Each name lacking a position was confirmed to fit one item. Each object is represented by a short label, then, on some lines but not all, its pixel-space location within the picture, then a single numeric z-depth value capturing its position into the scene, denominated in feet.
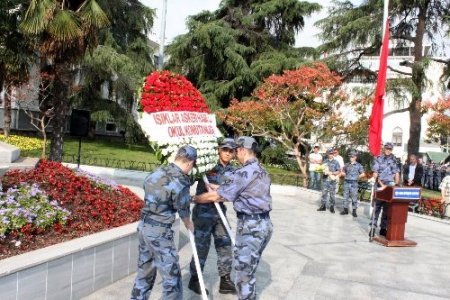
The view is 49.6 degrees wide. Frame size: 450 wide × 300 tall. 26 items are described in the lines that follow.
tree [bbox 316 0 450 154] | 57.52
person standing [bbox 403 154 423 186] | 42.88
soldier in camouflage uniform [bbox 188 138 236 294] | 17.21
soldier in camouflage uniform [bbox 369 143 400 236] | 29.89
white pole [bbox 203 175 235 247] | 16.26
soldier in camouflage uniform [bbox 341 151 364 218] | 36.99
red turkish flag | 29.94
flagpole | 37.04
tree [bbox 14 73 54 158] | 71.24
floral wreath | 15.34
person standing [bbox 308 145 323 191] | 47.28
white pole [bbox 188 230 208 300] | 14.71
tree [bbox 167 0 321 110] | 81.10
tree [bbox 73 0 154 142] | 76.79
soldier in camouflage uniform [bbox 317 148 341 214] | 38.52
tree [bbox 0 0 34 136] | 38.73
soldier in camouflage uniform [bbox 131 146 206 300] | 13.20
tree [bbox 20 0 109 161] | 34.32
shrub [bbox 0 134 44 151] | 64.34
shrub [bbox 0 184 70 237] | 15.71
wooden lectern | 27.55
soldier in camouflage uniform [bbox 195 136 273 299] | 14.01
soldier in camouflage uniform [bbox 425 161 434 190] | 77.24
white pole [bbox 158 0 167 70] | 57.98
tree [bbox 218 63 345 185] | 53.21
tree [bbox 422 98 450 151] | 64.43
